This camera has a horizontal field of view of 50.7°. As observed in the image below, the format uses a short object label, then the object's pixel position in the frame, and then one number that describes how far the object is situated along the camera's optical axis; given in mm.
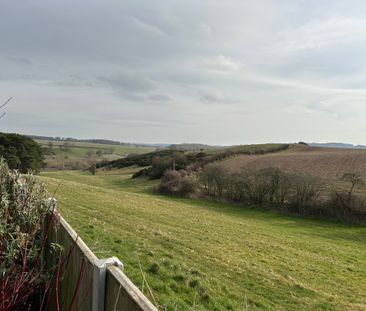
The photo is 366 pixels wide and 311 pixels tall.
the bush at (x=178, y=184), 54762
